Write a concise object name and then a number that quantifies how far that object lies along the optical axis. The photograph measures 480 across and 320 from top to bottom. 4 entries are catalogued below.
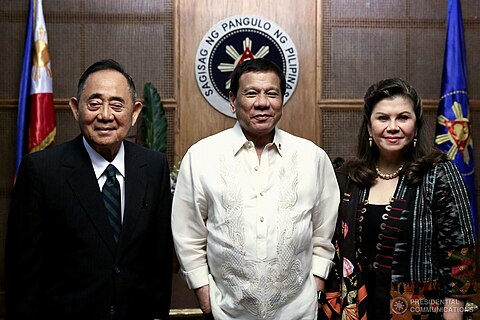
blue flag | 3.89
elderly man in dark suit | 2.03
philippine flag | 3.85
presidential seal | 4.09
